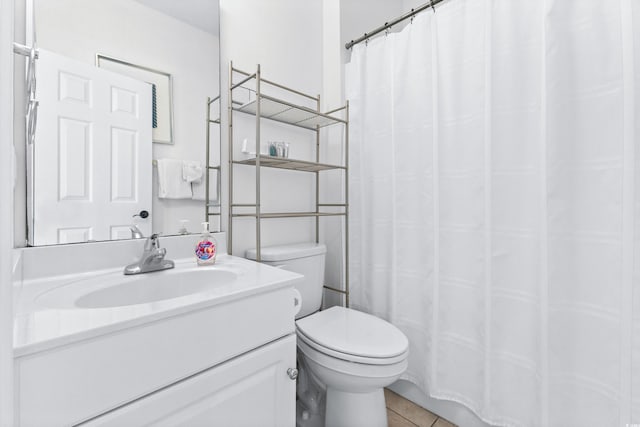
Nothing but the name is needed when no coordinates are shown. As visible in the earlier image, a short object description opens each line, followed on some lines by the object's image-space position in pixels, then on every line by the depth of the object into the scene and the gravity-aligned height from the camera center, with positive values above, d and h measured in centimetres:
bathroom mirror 90 +35
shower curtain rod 131 +95
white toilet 104 -52
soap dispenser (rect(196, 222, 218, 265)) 109 -14
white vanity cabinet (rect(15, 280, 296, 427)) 53 -35
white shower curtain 91 +3
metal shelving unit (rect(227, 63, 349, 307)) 129 +48
